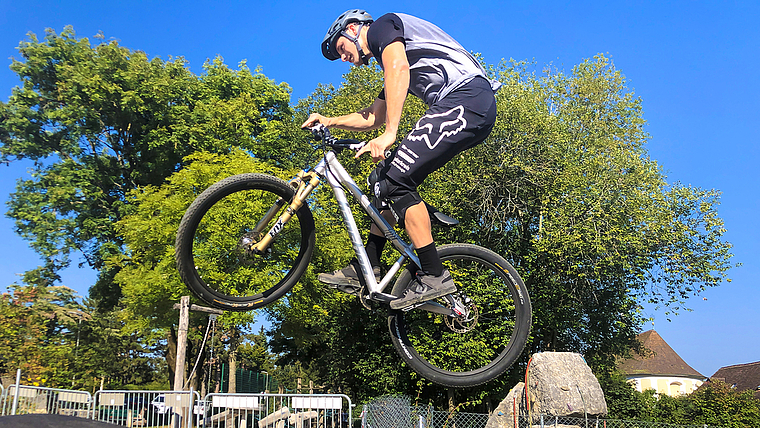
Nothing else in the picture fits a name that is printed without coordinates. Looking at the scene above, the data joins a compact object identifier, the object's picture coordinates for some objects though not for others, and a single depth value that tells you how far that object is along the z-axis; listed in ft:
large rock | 51.62
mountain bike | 12.03
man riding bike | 11.89
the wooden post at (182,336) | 54.15
